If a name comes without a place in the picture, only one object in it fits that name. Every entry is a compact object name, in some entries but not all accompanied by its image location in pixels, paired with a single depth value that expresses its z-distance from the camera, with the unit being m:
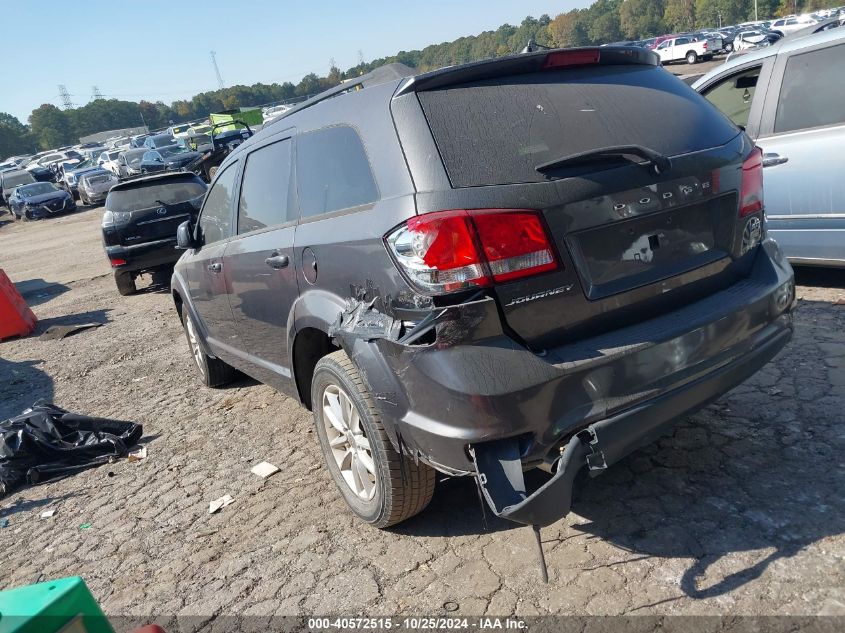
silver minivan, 4.99
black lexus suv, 11.02
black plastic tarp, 4.73
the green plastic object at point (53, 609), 1.41
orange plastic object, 9.47
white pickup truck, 44.08
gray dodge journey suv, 2.49
